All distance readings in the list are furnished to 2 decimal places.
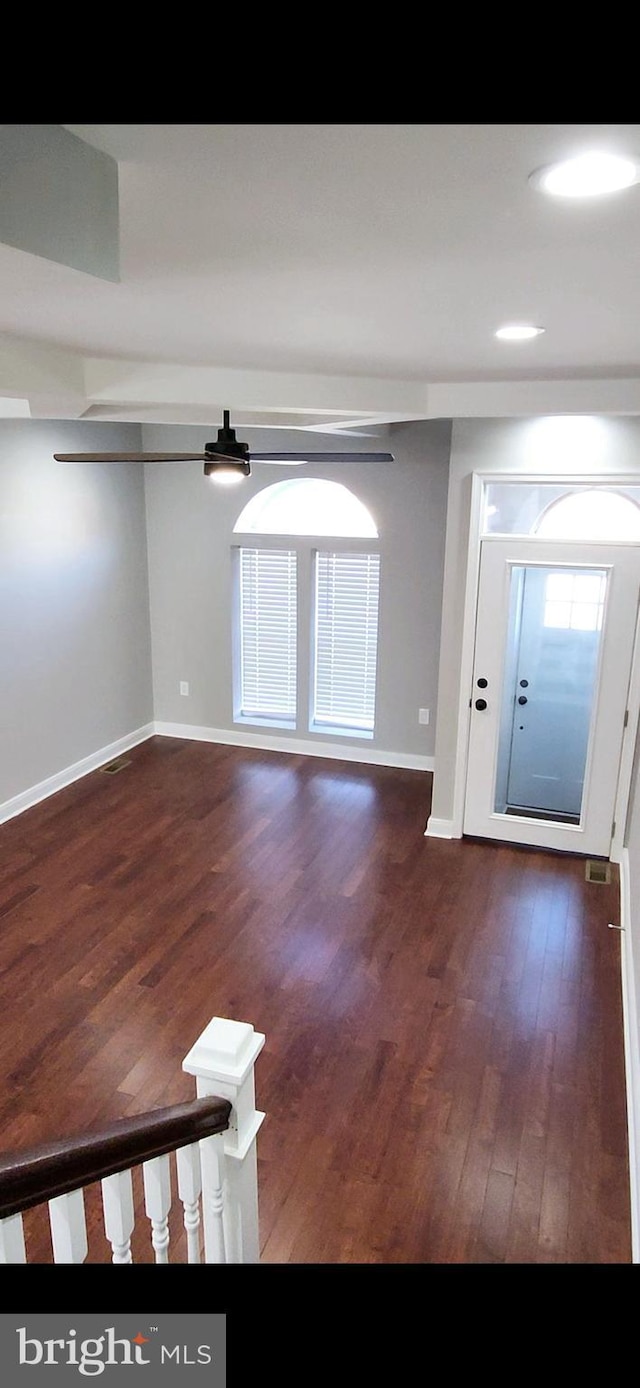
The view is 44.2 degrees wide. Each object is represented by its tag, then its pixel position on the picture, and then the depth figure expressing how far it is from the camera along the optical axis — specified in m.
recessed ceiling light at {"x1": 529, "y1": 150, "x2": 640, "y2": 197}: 0.87
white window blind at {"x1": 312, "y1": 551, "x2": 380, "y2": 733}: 5.77
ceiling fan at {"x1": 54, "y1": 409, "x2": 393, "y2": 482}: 3.11
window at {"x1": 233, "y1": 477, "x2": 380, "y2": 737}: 5.77
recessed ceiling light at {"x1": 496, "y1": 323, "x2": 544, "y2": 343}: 1.97
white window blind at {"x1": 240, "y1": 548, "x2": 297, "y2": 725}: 5.96
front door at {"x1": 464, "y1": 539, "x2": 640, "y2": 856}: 4.21
